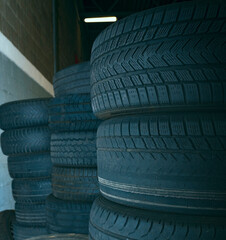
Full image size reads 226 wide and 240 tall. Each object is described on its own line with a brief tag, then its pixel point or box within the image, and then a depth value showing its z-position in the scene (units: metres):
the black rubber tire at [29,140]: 2.62
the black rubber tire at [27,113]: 2.61
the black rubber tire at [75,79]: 2.13
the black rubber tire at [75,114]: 1.98
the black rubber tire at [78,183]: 1.97
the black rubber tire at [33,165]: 2.63
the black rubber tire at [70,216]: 1.97
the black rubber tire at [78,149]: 1.95
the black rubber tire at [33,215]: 2.62
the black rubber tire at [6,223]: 2.59
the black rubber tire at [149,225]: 0.96
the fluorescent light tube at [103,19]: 11.01
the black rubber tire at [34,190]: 2.63
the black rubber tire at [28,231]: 2.60
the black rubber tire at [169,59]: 0.97
